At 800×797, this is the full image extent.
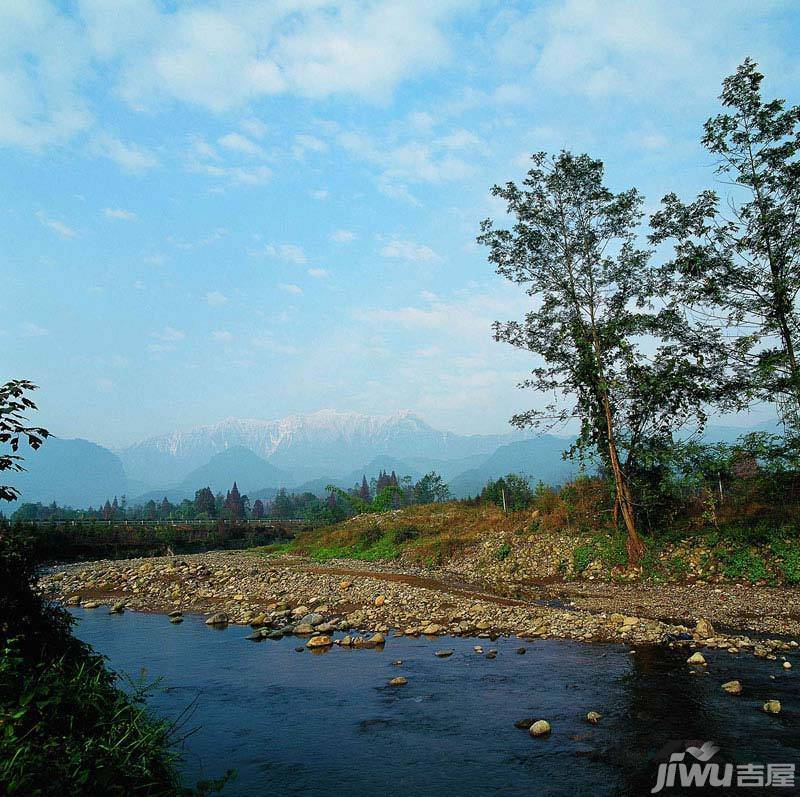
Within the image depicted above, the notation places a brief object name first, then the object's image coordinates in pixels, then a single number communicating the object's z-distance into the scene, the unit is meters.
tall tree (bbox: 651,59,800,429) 16.06
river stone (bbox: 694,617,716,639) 12.37
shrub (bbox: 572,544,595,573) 21.02
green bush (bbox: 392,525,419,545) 32.47
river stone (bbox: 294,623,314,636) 15.23
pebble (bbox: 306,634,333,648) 13.79
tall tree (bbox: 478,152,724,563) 19.41
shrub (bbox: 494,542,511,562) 24.53
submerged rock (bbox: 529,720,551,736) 8.04
